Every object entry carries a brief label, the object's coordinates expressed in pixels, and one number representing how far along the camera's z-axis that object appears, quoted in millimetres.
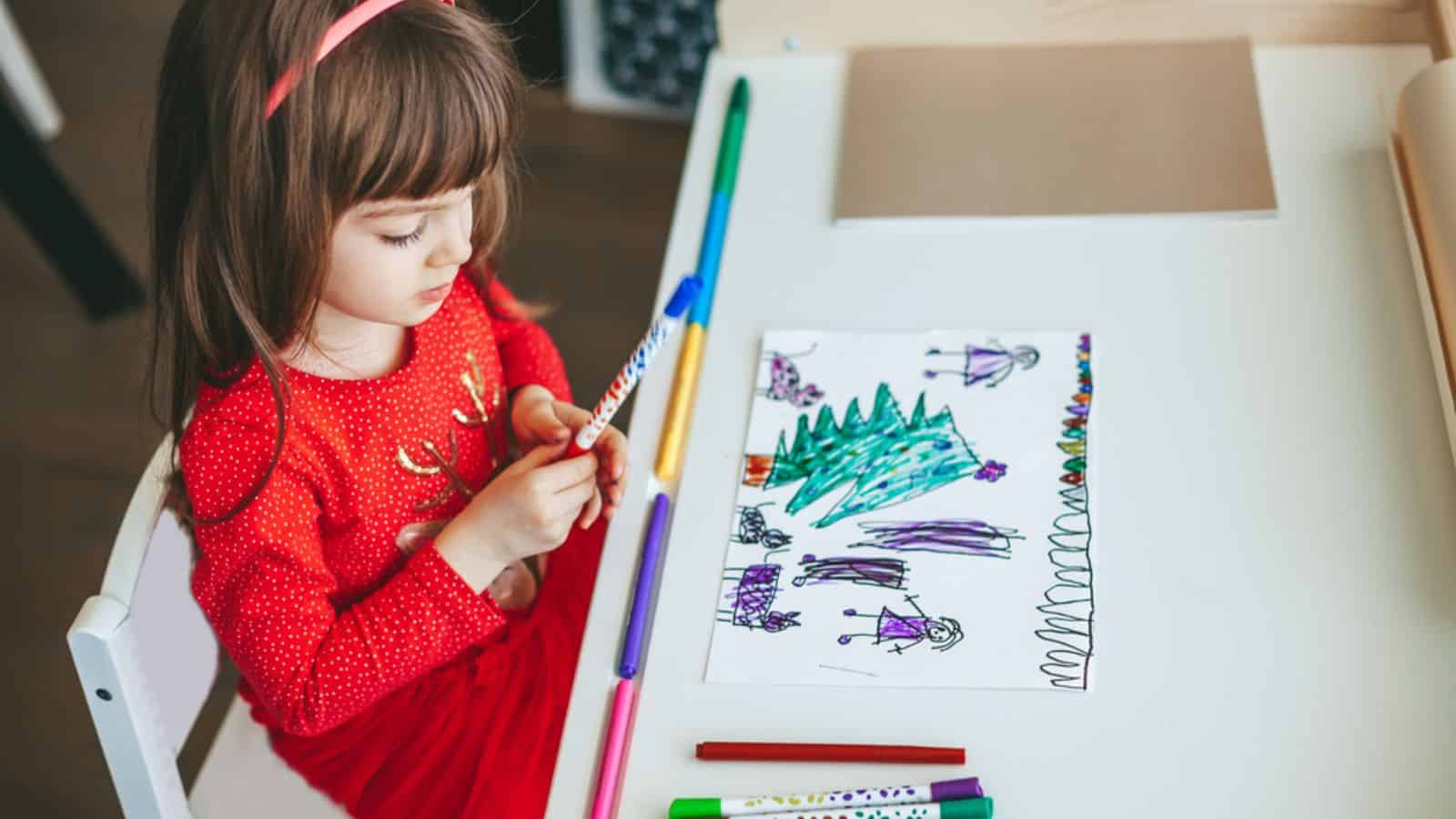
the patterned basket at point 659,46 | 2098
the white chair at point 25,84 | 2297
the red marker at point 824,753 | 723
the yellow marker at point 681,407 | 889
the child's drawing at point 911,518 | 773
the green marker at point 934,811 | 696
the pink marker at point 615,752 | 739
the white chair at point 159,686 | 796
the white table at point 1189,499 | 715
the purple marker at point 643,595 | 795
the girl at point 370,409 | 745
